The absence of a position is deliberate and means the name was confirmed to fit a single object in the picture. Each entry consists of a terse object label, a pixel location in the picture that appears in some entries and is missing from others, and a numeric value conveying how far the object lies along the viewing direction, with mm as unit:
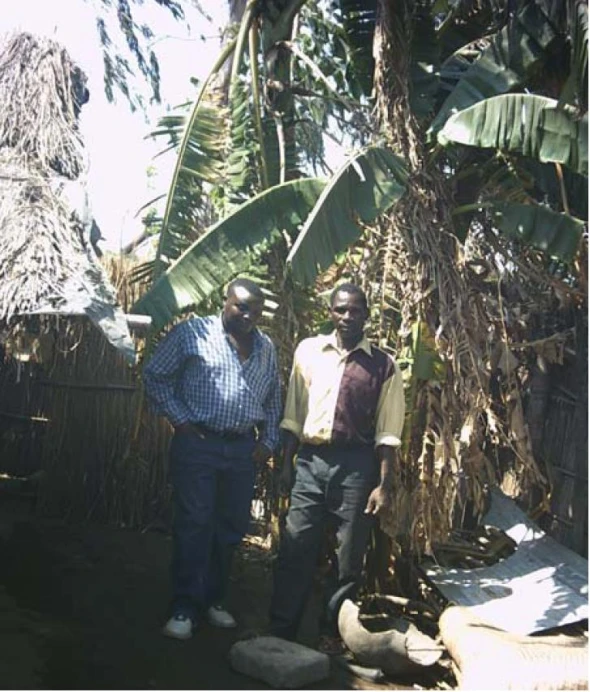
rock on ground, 4355
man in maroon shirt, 4863
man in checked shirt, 4914
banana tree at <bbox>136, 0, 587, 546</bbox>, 5344
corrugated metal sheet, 4867
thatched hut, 5246
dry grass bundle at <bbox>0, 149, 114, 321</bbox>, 5098
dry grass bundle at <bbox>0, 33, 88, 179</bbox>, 6508
